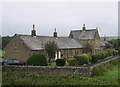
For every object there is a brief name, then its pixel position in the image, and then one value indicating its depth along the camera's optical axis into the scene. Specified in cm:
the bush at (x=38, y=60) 2886
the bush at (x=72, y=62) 3272
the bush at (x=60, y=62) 3188
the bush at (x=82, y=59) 3609
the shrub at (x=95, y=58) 3982
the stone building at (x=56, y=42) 3959
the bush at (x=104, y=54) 4628
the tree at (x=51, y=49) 3862
